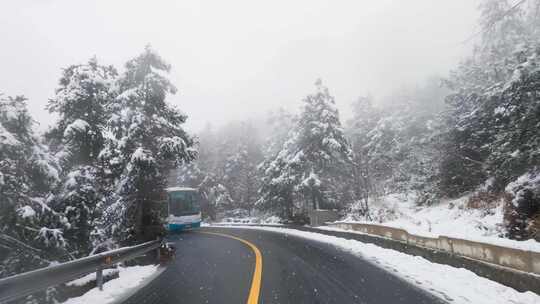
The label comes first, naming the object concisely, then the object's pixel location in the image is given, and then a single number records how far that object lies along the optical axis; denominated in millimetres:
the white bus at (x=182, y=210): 26719
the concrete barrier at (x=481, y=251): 4984
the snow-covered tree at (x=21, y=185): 9375
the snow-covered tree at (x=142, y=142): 17719
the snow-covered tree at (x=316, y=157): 28375
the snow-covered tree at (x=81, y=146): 14967
